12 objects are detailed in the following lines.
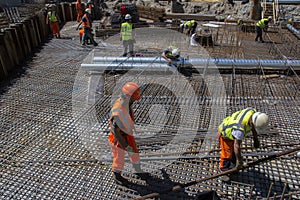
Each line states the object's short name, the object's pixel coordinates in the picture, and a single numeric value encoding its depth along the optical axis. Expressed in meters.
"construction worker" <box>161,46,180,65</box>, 7.44
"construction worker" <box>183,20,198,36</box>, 11.12
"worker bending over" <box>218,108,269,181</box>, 3.24
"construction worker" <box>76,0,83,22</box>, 14.18
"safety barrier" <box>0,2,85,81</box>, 7.65
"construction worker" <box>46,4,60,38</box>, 11.58
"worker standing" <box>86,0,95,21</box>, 15.88
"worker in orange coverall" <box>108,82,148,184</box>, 3.24
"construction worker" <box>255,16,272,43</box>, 10.83
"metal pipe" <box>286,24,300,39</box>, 12.04
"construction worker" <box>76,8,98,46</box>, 10.09
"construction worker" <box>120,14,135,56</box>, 8.50
